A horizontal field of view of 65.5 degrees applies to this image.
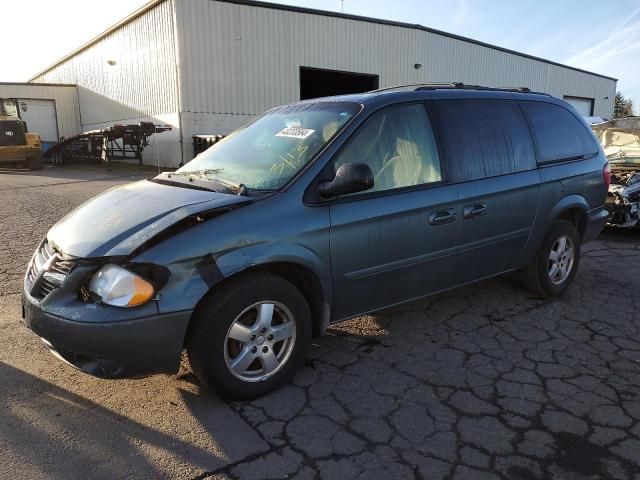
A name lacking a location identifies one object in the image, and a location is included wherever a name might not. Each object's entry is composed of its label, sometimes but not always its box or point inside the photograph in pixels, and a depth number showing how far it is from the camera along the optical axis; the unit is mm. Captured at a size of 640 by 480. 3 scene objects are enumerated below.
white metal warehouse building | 19531
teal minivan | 2590
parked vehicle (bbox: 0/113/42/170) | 19547
